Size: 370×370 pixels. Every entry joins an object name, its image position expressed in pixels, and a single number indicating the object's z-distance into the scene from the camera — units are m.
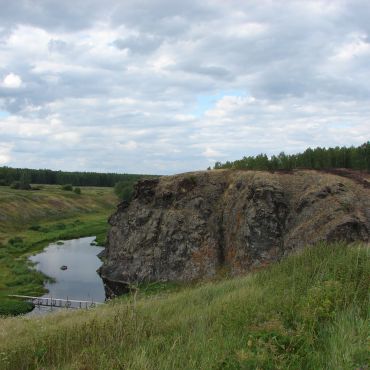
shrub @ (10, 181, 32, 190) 137.34
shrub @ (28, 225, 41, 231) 94.47
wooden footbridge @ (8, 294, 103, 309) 41.34
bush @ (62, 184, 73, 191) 147.95
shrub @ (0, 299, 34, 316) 39.82
